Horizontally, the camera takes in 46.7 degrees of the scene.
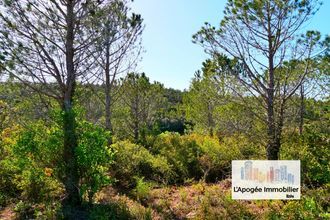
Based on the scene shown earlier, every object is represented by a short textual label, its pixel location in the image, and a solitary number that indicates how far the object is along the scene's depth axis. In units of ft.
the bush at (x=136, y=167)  32.16
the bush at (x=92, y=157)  23.86
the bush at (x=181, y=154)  34.85
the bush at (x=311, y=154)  26.12
